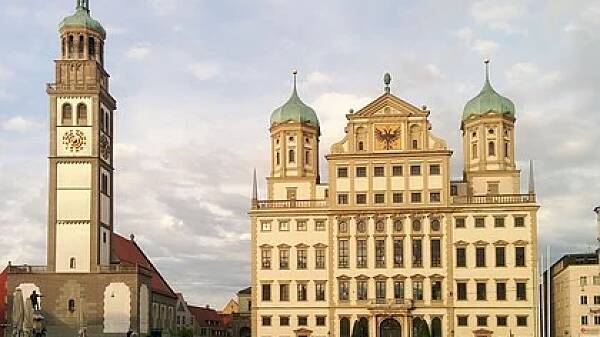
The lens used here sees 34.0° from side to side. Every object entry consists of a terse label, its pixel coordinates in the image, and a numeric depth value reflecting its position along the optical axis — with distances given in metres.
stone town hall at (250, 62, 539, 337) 79.69
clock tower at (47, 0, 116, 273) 70.00
